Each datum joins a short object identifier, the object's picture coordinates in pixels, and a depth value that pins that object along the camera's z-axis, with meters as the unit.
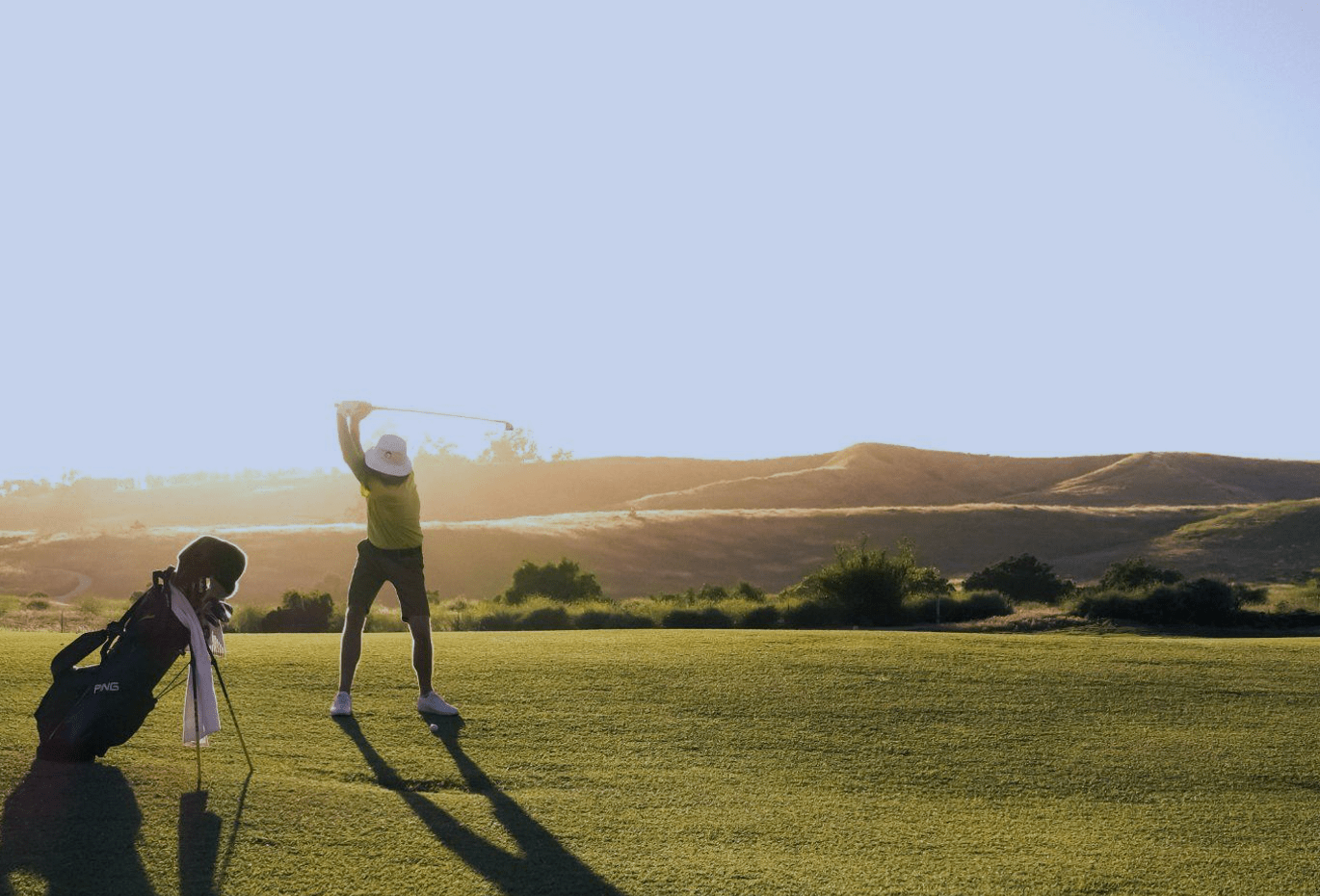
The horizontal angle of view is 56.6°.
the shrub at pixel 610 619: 19.72
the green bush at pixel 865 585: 20.67
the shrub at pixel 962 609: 20.47
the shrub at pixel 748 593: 27.23
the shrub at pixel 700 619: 20.41
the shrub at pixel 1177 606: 19.08
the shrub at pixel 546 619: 19.69
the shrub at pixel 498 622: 19.78
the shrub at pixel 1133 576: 24.81
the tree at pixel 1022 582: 28.14
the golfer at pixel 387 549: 8.12
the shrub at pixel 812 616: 20.36
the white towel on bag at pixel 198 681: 6.52
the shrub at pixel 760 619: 20.41
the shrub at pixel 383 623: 20.03
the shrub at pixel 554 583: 27.77
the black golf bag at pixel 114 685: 6.40
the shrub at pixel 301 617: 20.61
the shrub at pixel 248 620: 21.19
